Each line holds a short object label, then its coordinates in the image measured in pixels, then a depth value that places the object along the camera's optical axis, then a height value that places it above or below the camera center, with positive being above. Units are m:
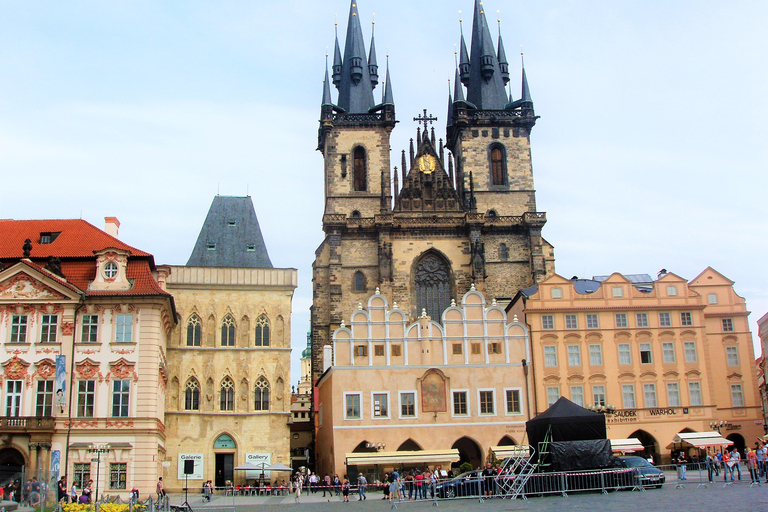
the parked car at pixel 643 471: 28.83 -0.66
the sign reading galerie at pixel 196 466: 41.97 -0.02
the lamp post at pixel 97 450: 35.09 +0.74
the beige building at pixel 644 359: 46.28 +4.76
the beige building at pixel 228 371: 42.75 +4.44
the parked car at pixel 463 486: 29.48 -0.95
